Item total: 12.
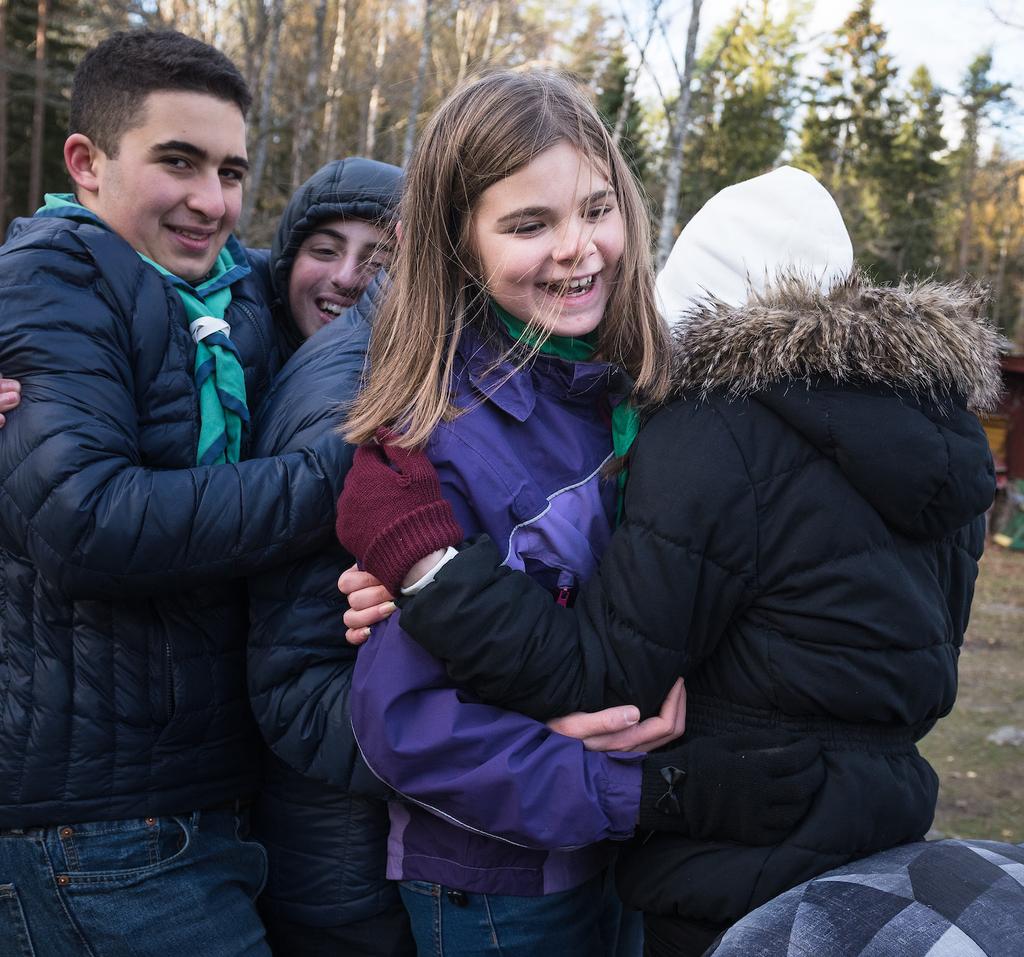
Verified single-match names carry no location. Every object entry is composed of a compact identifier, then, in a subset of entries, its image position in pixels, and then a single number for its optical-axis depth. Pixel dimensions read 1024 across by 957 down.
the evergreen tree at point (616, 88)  24.67
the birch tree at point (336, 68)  17.80
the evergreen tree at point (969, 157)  25.97
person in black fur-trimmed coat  1.48
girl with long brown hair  1.53
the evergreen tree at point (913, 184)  33.03
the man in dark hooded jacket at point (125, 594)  1.70
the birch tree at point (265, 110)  10.88
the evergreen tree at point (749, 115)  30.91
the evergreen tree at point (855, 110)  37.37
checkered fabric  1.25
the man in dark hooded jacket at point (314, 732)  1.77
